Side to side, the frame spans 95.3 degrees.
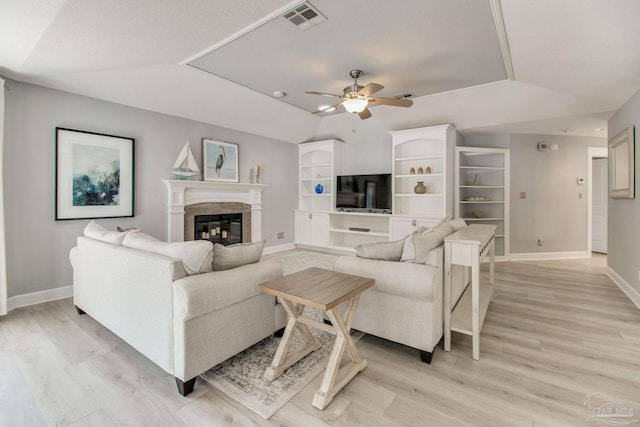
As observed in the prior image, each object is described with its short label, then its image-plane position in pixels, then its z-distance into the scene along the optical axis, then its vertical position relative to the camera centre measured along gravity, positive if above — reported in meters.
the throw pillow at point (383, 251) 2.29 -0.30
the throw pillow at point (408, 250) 2.15 -0.28
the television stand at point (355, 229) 5.80 -0.33
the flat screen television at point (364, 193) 5.48 +0.39
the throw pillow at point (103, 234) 2.44 -0.19
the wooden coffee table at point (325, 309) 1.62 -0.64
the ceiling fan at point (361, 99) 3.10 +1.28
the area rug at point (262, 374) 1.67 -1.05
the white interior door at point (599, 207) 5.93 +0.12
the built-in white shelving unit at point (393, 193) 4.98 +0.38
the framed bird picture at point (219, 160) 4.89 +0.92
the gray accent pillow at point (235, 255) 1.99 -0.30
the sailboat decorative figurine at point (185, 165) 4.43 +0.74
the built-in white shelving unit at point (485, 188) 5.26 +0.46
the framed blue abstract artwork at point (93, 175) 3.41 +0.47
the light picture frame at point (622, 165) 3.29 +0.59
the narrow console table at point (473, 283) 2.09 -0.51
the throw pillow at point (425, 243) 2.12 -0.22
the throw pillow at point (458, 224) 2.90 -0.12
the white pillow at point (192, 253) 1.82 -0.26
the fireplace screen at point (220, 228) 4.89 -0.26
